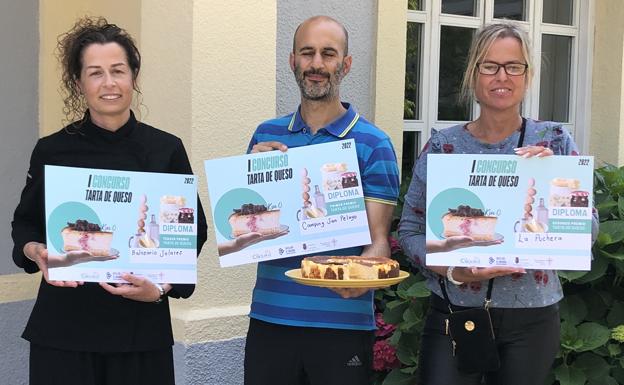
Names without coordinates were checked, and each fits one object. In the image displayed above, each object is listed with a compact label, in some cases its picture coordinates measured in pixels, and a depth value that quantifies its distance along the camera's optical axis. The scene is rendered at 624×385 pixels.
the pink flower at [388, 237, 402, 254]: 4.88
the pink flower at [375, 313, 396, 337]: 4.71
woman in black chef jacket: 2.76
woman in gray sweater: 2.87
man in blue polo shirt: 3.05
